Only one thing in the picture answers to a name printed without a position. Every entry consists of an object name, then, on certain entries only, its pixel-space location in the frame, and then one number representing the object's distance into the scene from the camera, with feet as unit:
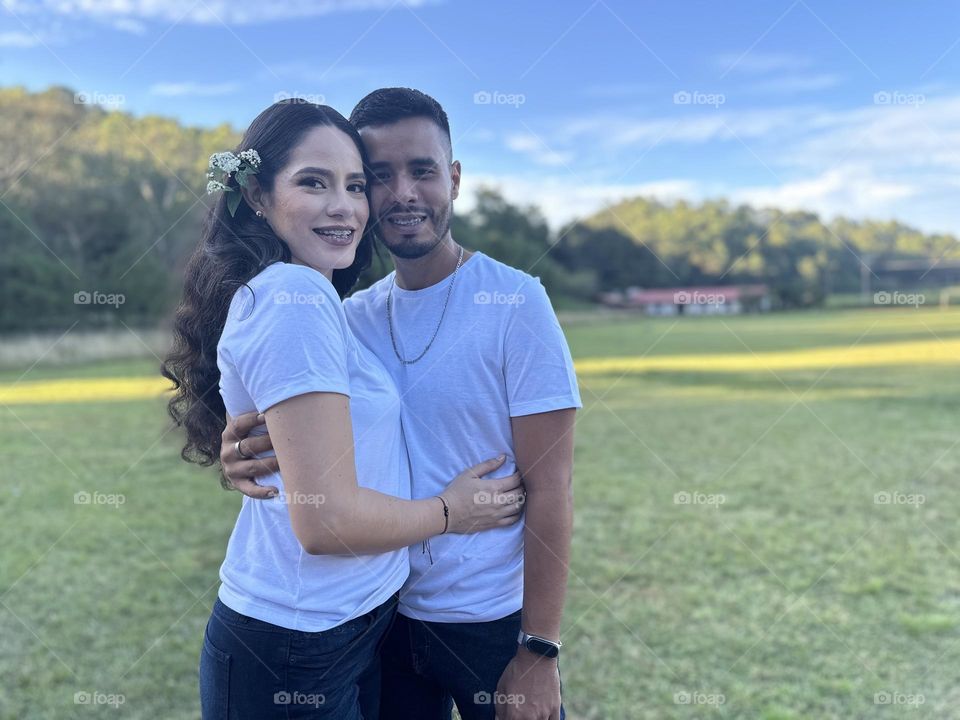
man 5.41
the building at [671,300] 201.44
